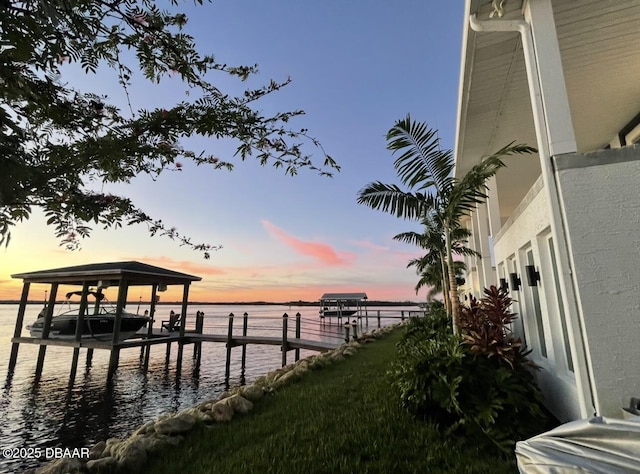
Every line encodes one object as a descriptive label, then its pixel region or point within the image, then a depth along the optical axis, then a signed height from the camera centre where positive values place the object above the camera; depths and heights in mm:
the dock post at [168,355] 15402 -1831
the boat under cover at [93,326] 14492 -476
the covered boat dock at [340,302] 34094 +1301
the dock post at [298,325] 14638 -461
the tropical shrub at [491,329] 3619 -173
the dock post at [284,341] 13643 -1056
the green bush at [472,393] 3110 -765
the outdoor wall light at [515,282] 5122 +476
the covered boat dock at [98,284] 12406 +1282
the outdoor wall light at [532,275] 4129 +460
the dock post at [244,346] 15172 -1407
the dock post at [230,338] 14052 -1024
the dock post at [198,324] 16172 -473
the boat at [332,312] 35784 +223
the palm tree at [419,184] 5113 +1989
